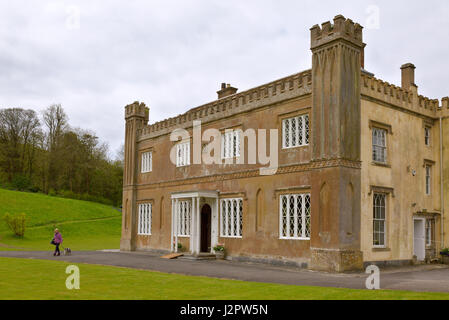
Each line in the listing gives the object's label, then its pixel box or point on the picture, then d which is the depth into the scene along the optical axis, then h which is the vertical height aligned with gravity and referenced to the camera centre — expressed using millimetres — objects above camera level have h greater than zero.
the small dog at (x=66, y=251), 24219 -2638
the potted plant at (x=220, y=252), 21625 -2316
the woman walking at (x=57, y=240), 24080 -2044
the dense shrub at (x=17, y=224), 39688 -1979
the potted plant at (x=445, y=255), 20406 -2200
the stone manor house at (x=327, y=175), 16844 +1342
